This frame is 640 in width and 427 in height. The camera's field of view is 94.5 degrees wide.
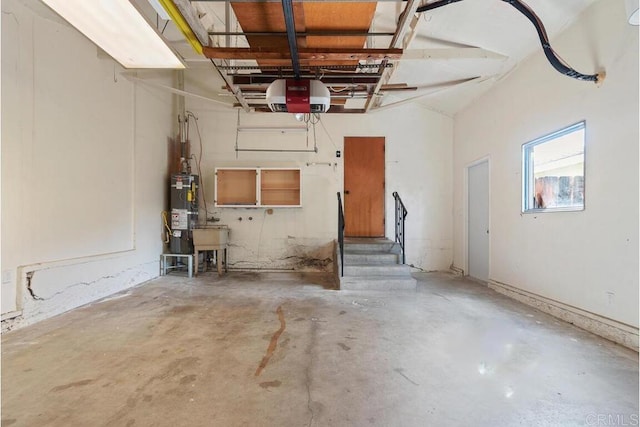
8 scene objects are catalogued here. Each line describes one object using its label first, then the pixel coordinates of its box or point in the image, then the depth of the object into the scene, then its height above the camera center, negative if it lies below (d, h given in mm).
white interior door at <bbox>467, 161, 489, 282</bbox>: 5035 -159
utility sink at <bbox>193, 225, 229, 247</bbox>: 5410 -481
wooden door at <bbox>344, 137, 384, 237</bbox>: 6172 +595
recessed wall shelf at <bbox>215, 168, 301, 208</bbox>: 6012 +493
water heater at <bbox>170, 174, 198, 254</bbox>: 5422 -43
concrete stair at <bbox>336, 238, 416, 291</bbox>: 4457 -890
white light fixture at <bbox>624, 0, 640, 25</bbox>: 1966 +1370
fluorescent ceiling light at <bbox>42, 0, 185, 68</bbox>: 1971 +1349
